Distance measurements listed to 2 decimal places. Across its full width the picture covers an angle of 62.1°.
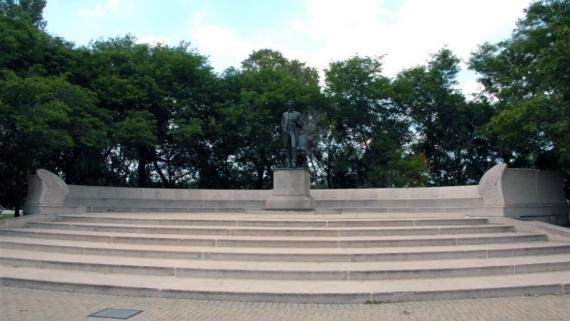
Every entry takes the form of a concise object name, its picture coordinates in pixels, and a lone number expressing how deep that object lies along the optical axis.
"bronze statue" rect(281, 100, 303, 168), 19.17
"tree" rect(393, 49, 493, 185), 30.86
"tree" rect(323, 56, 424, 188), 31.17
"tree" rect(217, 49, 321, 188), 28.30
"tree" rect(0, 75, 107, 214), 15.66
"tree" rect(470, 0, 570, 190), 15.83
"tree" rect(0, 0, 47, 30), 32.65
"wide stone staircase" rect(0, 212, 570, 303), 7.96
